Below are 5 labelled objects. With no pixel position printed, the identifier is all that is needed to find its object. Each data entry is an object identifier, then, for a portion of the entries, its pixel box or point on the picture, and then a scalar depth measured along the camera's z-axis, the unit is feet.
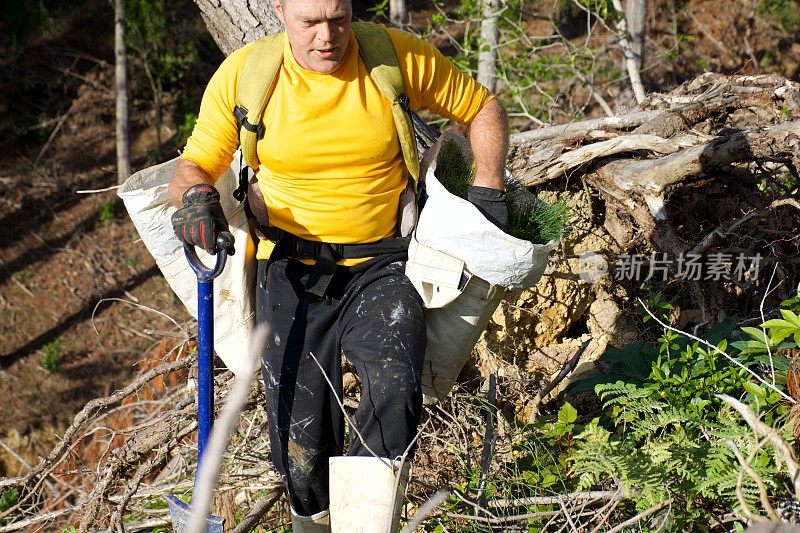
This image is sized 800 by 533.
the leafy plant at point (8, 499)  49.26
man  20.51
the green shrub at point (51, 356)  64.49
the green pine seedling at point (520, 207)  23.21
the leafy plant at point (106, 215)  73.72
